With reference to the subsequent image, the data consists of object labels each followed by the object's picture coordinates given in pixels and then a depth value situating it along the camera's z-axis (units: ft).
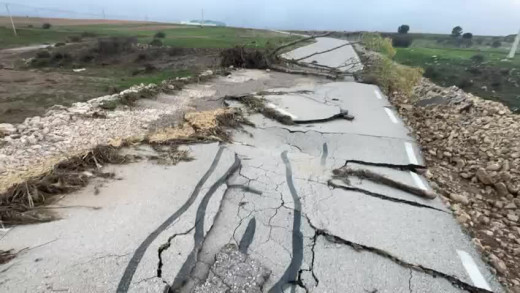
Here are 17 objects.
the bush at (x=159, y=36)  108.93
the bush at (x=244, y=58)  46.09
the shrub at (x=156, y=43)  84.58
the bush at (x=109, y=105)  23.32
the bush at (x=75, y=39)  101.08
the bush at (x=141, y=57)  67.26
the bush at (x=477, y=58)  71.87
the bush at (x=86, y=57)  68.39
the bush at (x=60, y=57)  67.46
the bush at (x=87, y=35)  112.25
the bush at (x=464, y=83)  53.53
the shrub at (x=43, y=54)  69.77
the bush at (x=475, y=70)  61.27
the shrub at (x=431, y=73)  57.26
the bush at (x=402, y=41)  112.09
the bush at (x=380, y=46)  52.34
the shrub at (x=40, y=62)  63.41
